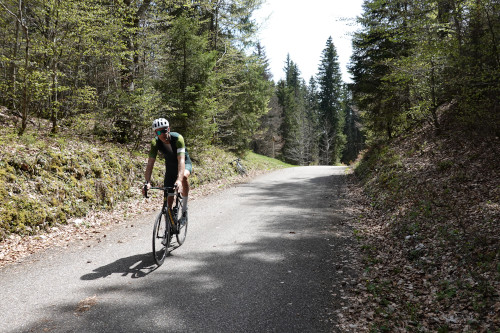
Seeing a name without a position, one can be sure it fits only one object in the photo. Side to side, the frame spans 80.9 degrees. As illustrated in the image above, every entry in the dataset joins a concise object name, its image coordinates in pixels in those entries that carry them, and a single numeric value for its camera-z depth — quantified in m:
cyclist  5.76
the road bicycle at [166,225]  5.65
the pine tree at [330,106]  50.00
